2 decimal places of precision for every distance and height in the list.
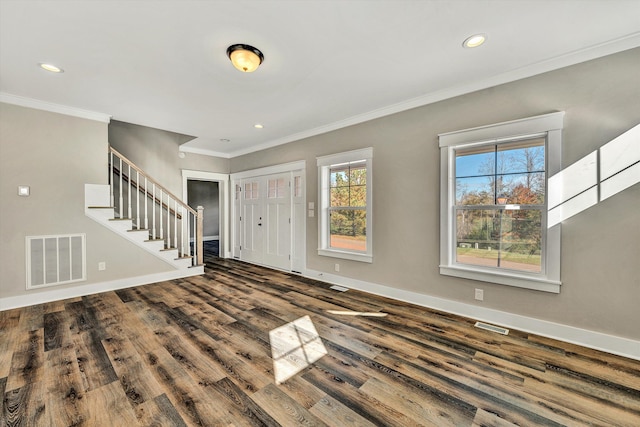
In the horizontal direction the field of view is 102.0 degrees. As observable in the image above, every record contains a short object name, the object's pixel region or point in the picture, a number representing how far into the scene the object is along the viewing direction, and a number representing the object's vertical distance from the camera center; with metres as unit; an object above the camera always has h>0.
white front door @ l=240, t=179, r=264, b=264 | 5.78 -0.29
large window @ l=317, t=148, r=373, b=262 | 3.88 +0.09
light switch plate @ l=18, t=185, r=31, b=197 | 3.32 +0.25
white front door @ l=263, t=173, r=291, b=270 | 5.14 -0.24
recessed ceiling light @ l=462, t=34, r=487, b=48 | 2.13 +1.44
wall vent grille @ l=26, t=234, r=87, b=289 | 3.40 -0.69
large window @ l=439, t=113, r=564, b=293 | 2.55 +0.09
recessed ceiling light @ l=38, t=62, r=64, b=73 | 2.57 +1.43
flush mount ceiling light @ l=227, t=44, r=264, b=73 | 2.27 +1.37
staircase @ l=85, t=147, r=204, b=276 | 3.94 -0.07
